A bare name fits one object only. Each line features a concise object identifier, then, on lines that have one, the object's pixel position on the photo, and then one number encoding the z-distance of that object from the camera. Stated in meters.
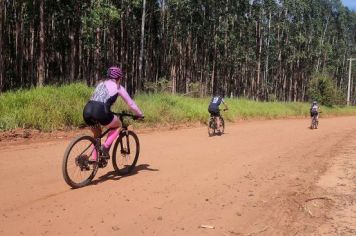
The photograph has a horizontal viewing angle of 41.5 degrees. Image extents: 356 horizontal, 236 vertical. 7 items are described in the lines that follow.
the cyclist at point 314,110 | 26.64
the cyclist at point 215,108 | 18.56
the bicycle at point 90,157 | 7.43
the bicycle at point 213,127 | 18.25
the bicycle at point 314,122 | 26.09
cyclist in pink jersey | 7.76
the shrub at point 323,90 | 52.78
